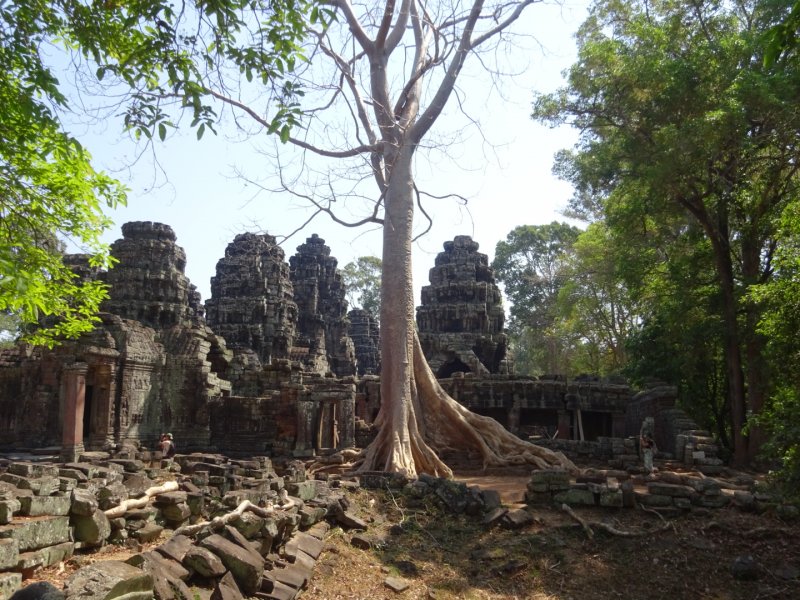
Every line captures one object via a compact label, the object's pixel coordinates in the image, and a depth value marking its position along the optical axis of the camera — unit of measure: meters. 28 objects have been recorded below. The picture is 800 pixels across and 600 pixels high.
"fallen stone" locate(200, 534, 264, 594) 4.94
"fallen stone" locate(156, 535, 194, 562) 4.71
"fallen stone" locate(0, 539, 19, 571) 4.15
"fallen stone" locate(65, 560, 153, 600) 3.46
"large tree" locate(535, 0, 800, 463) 12.96
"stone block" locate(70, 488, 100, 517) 5.22
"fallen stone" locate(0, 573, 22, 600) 3.87
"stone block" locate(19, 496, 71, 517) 5.19
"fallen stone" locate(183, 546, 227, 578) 4.71
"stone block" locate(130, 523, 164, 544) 5.80
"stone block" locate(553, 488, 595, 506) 8.88
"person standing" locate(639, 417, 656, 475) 11.77
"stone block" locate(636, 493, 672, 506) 8.62
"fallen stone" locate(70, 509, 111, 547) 5.24
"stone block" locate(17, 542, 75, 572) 4.40
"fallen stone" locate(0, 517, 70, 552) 4.47
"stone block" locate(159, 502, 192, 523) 6.56
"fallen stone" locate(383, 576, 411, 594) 6.38
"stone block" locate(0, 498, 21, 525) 4.87
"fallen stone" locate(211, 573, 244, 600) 4.52
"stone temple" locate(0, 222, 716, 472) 17.19
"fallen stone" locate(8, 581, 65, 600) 3.22
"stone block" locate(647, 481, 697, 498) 8.61
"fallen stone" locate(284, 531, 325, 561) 6.19
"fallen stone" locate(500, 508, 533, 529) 8.17
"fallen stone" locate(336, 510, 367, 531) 7.83
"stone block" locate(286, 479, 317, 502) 7.78
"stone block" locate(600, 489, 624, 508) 8.66
